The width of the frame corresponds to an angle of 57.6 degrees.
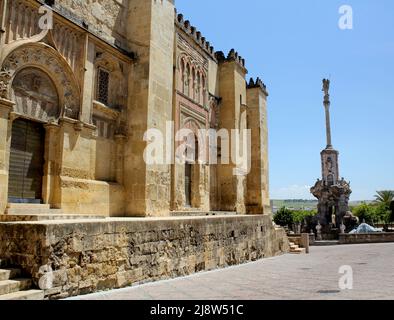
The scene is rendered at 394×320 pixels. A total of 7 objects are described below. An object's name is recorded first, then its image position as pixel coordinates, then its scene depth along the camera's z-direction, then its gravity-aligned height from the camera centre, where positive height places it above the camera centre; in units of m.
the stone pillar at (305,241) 18.65 -1.94
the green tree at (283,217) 62.09 -2.29
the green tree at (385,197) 52.34 +1.11
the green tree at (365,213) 63.56 -1.57
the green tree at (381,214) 50.07 -1.50
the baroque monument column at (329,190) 47.03 +1.88
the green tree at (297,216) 63.67 -2.29
